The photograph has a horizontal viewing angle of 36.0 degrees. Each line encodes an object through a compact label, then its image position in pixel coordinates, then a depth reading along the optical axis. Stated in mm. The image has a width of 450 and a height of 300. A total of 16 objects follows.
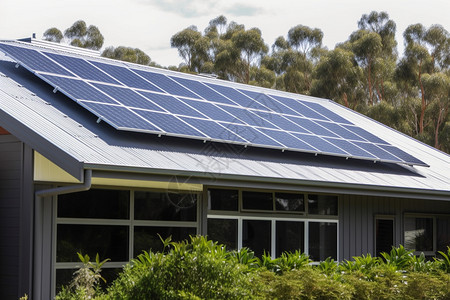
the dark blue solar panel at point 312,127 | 17527
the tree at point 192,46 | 53312
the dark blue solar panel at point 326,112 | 20028
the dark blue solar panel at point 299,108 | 19150
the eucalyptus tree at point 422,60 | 47469
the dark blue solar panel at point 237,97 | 17688
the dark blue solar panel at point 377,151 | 17481
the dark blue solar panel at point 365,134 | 18922
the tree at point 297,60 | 51500
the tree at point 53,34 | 53438
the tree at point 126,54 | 53219
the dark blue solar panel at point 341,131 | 18266
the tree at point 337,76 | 47009
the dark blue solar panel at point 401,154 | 18044
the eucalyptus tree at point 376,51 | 47812
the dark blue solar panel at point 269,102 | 18469
